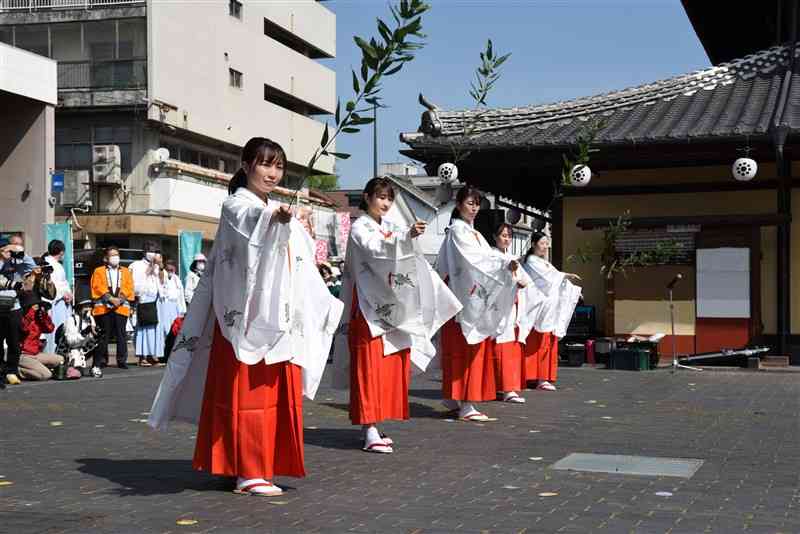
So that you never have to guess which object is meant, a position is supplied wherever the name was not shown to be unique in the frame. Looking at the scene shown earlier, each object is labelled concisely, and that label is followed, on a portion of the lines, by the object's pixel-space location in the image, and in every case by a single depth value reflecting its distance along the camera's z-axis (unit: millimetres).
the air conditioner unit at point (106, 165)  32969
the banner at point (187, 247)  26219
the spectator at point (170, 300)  18575
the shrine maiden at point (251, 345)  5906
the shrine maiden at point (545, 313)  13109
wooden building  16781
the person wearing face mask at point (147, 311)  17906
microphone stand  16344
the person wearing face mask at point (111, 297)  15961
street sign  28308
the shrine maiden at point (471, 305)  9812
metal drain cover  6824
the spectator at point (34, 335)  13836
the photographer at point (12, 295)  12727
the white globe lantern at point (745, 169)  16125
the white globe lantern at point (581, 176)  16734
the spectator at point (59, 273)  15001
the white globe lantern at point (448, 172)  17141
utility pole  43269
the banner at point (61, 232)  21386
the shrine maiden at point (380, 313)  7941
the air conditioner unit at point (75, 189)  33125
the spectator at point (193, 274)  18312
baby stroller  14648
